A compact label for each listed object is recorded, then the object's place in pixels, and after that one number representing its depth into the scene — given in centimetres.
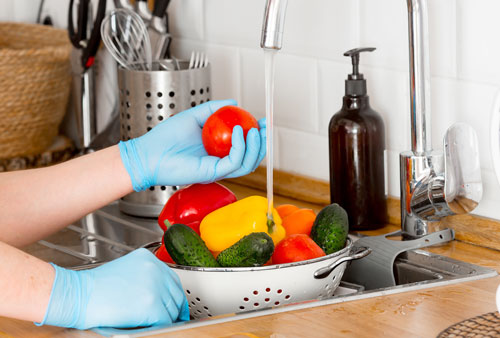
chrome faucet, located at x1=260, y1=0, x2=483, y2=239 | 138
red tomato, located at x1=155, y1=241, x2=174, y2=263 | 134
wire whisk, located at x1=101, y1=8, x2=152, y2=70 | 173
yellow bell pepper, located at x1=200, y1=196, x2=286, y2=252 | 133
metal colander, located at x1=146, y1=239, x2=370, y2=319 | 127
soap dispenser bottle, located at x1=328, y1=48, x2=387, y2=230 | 152
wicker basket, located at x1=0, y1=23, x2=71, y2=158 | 190
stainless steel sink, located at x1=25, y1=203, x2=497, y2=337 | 125
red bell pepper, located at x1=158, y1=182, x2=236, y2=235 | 142
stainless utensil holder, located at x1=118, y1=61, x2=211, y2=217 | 167
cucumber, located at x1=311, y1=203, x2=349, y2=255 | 132
